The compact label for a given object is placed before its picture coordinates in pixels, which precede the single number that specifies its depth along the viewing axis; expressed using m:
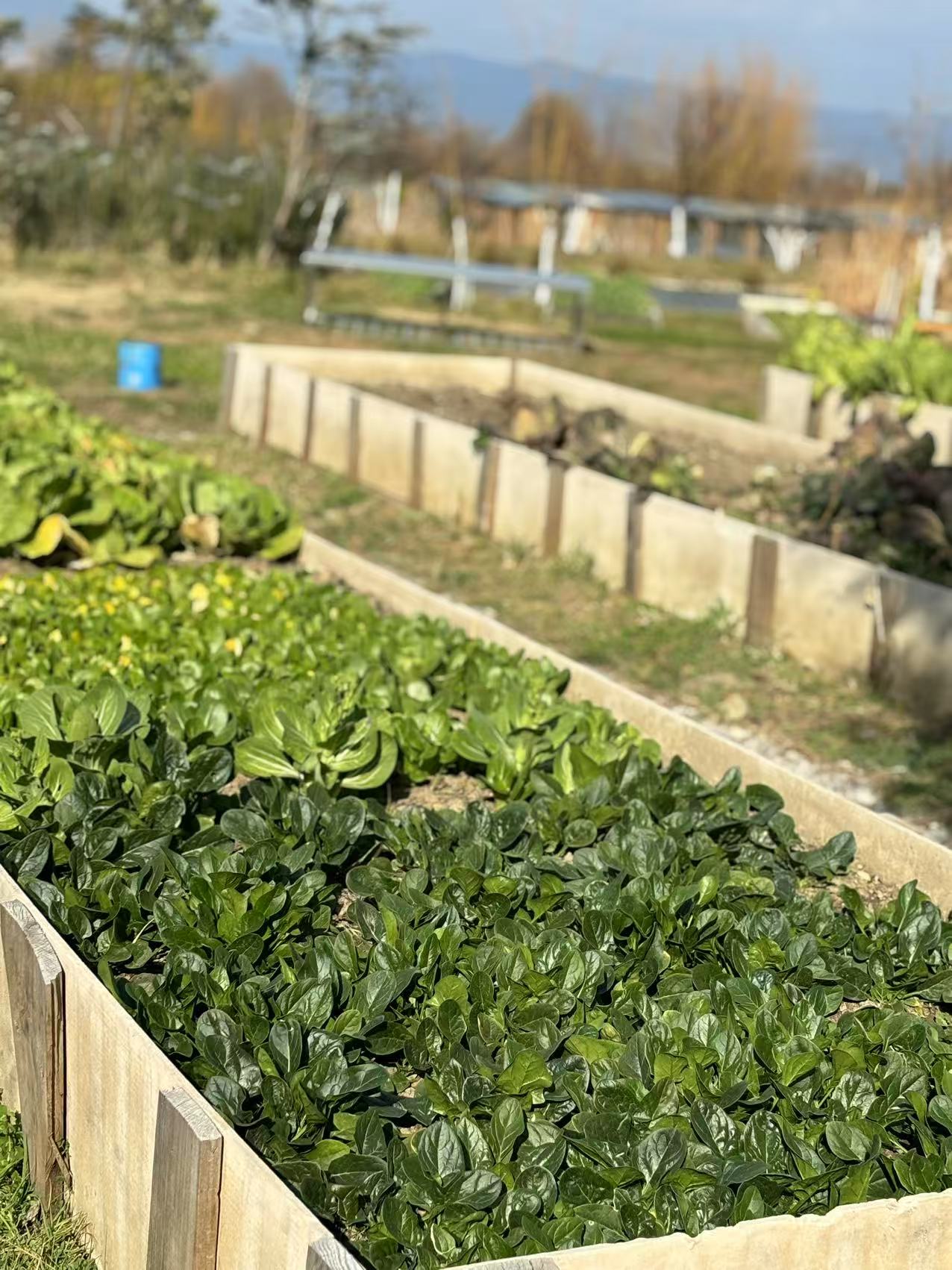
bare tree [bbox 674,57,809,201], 34.59
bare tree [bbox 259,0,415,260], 22.34
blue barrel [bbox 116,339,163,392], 11.56
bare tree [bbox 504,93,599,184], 33.19
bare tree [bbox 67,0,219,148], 27.02
